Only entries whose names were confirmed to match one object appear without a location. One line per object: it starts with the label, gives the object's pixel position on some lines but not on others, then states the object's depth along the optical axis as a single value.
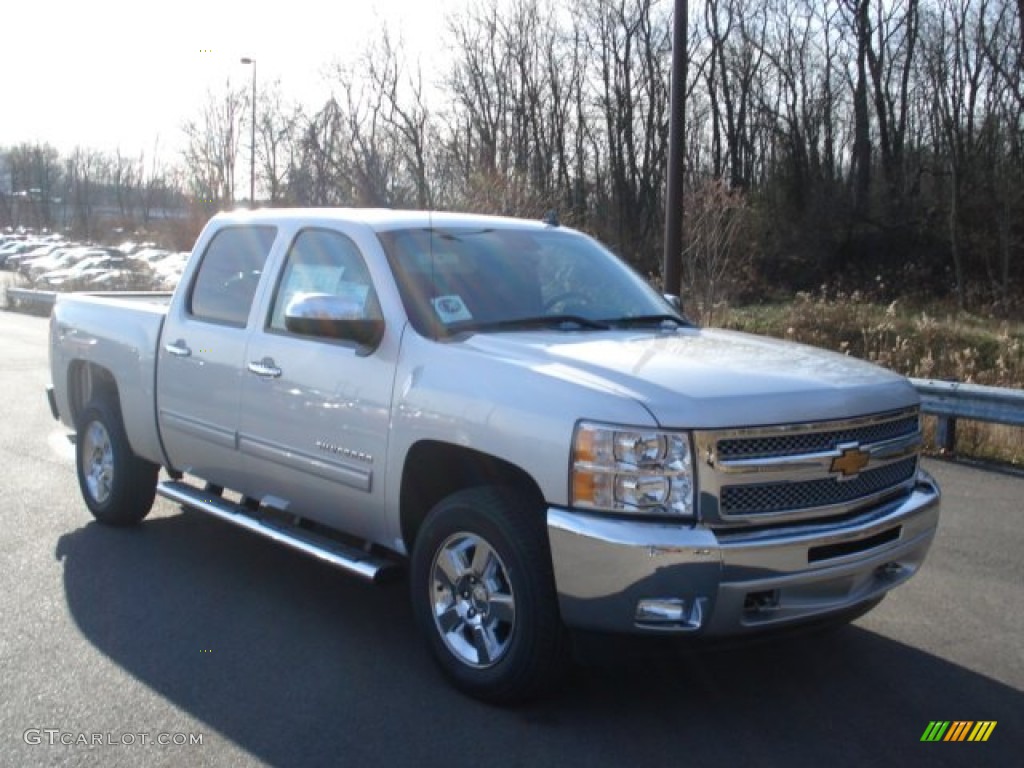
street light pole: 37.09
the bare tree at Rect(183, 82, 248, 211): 41.08
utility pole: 12.05
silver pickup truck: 3.68
